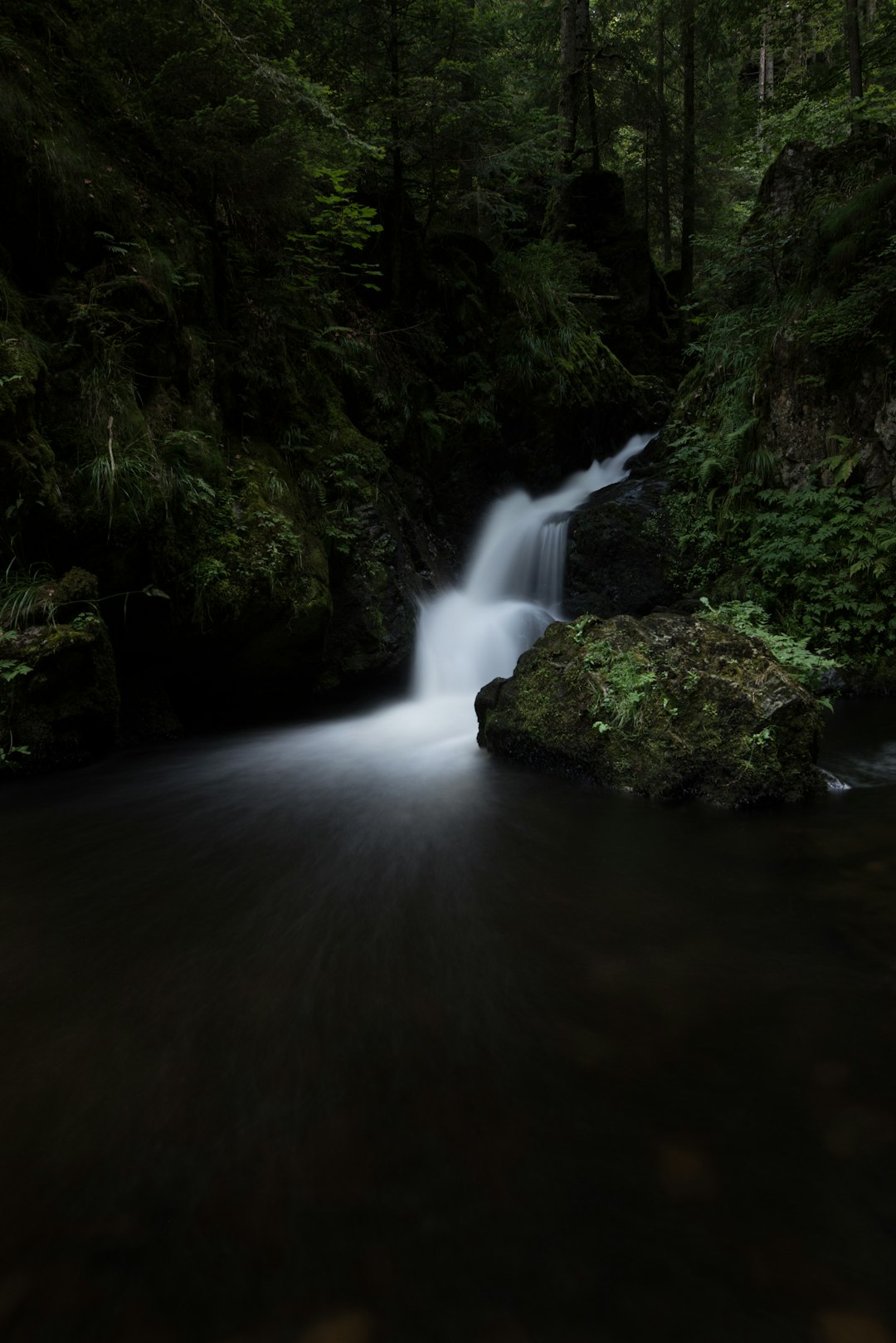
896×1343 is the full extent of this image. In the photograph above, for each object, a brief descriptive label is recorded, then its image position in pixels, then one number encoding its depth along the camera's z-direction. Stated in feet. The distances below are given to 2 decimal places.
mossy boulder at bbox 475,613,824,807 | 14.49
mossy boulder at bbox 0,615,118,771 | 15.84
